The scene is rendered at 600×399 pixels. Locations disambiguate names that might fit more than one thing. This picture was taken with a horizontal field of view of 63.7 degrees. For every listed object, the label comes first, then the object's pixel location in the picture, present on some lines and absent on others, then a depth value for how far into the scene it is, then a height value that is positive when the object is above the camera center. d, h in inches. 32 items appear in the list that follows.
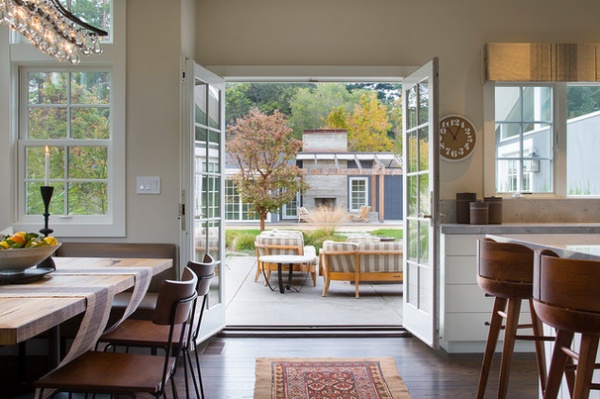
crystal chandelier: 90.7 +34.8
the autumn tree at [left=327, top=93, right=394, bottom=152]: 616.1 +89.5
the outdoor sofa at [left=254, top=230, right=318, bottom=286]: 280.1 -28.4
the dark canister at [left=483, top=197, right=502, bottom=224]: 155.0 -4.9
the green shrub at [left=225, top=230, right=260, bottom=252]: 465.6 -42.9
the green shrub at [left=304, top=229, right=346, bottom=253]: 433.7 -35.6
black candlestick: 93.4 -6.0
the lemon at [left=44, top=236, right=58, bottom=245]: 85.5 -7.6
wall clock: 164.6 +20.1
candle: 149.5 +6.6
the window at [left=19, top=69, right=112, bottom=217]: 153.7 +17.8
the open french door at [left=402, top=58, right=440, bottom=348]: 143.9 -1.5
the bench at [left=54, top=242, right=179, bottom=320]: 144.5 -16.2
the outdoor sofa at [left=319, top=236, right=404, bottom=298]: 242.4 -31.8
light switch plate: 150.3 +4.2
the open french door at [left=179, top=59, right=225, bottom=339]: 144.6 +6.7
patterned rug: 116.2 -47.2
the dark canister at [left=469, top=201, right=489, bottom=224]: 152.2 -5.1
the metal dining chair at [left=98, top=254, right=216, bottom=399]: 88.9 -26.7
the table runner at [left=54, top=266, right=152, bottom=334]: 92.0 -14.9
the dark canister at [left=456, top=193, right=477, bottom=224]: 159.2 -3.0
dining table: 58.4 -14.5
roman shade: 162.4 +45.4
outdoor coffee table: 255.9 -33.5
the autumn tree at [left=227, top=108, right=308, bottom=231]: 512.1 +40.3
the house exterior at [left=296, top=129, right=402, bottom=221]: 613.6 +24.6
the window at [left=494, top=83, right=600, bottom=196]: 169.2 +20.7
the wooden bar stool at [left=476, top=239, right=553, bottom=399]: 85.6 -16.3
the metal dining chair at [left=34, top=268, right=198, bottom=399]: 68.1 -26.2
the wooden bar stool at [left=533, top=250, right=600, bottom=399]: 59.6 -13.7
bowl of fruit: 80.9 -9.1
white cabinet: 146.0 -29.8
